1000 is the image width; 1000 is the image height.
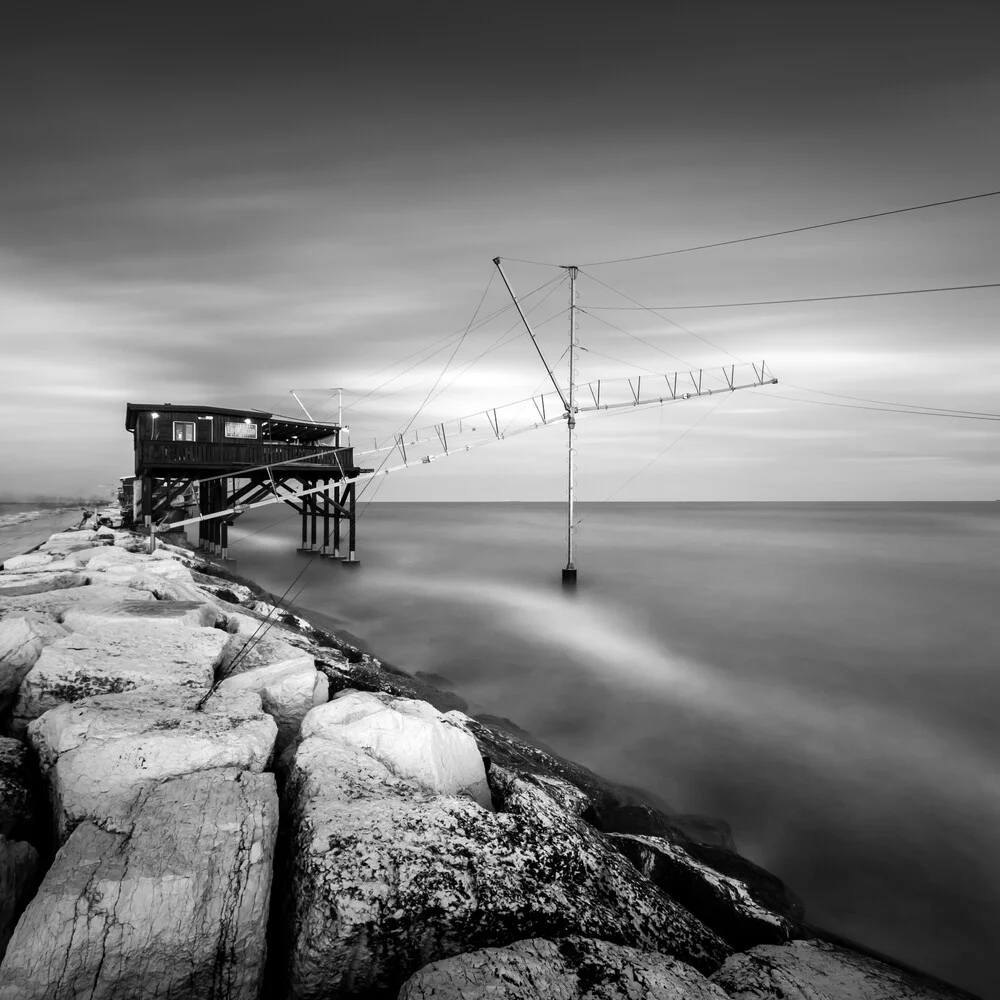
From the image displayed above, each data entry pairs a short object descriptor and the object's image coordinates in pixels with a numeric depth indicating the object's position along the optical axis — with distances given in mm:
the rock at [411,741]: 4324
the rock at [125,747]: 3428
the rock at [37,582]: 8891
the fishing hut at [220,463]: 24125
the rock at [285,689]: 5348
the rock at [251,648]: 6406
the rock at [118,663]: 4906
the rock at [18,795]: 3443
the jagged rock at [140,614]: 6344
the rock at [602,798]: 5918
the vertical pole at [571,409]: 22984
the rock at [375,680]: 6586
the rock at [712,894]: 4141
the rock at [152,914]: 2514
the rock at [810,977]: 3070
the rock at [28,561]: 11914
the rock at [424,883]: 2832
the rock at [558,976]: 2535
